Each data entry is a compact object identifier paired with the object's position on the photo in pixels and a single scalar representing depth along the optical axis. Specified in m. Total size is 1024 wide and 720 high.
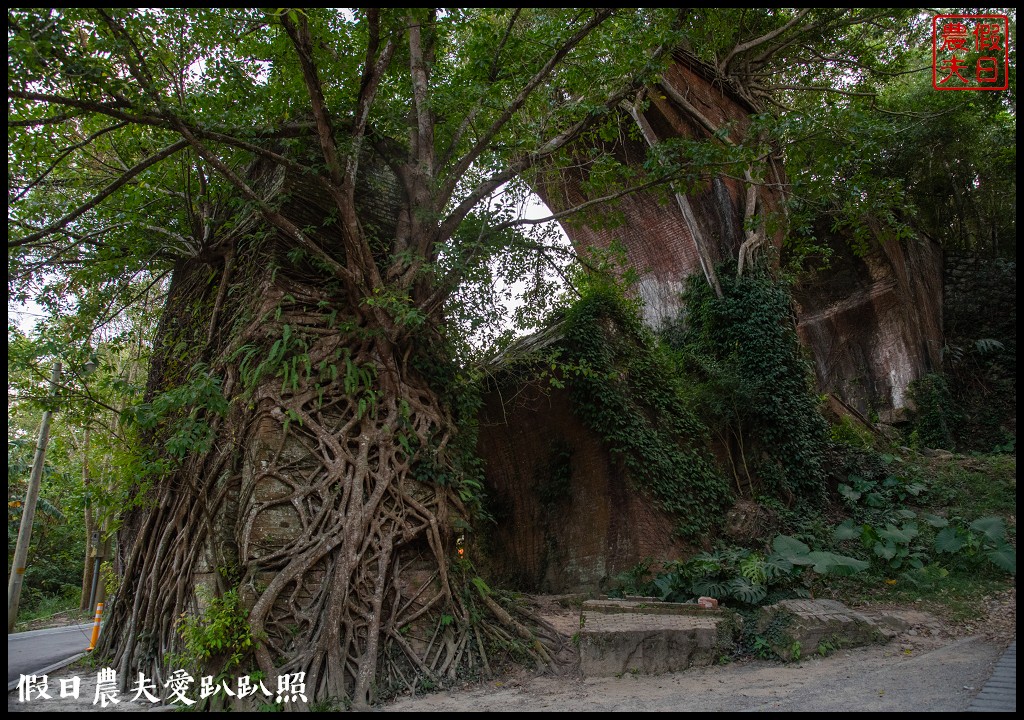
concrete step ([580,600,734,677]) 5.41
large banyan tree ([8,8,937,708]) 5.02
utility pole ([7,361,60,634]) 10.36
